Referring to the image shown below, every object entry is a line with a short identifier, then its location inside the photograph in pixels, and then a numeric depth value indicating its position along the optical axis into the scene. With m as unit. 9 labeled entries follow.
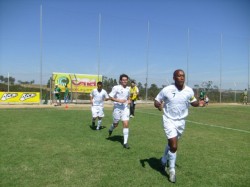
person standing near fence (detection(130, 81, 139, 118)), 12.76
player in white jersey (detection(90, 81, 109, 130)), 8.83
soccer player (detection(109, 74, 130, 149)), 6.79
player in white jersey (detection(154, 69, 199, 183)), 4.35
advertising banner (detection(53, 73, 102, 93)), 21.49
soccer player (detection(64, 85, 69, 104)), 20.46
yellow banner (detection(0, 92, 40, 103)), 19.81
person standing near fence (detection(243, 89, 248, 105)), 27.29
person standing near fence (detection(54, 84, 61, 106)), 19.49
